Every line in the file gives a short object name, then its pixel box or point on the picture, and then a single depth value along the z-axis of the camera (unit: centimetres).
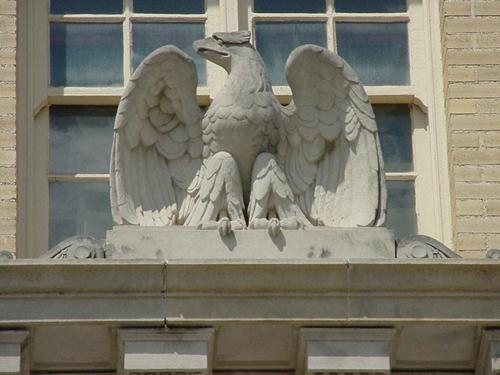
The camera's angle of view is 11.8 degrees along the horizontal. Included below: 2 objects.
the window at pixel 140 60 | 1914
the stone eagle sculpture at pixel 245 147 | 1755
